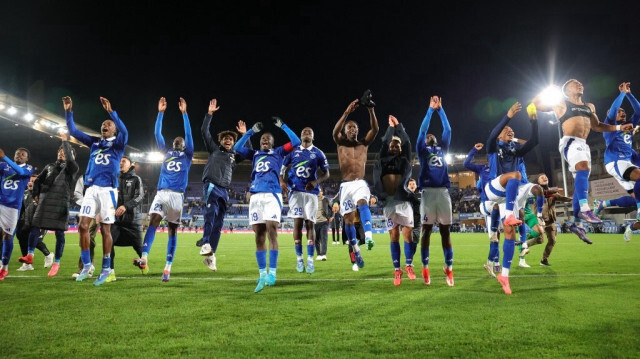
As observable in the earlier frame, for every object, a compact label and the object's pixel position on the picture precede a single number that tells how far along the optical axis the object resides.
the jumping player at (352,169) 6.93
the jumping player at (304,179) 7.52
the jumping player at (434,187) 6.15
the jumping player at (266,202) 5.63
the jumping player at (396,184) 6.24
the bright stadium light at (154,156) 53.31
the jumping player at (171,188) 6.71
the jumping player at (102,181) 6.04
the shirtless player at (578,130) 6.00
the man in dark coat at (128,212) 7.29
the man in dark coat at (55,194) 7.12
